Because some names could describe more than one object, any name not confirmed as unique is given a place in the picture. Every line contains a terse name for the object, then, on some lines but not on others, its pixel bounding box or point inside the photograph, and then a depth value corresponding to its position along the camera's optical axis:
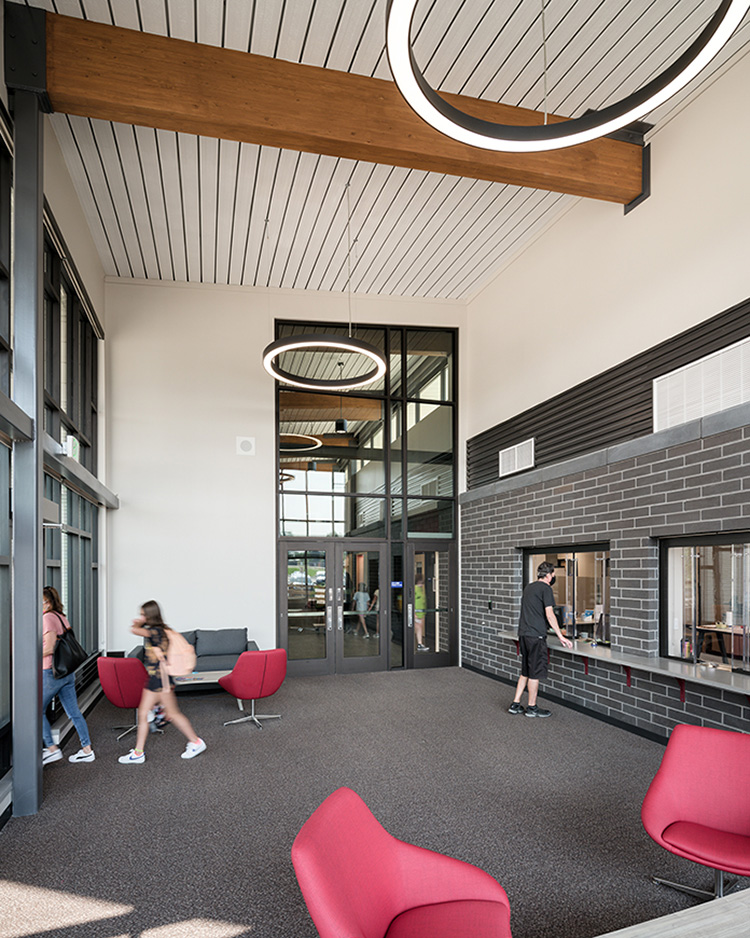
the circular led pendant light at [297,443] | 9.66
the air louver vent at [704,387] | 5.01
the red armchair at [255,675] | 6.19
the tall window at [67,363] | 6.08
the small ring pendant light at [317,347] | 7.20
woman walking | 5.15
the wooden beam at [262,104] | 4.61
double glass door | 9.38
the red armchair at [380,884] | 1.90
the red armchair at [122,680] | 5.91
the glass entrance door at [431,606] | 9.84
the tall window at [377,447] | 9.69
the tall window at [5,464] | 4.30
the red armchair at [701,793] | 2.89
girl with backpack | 5.34
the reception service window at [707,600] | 5.16
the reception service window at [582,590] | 6.74
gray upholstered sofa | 8.52
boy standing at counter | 6.59
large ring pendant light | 2.77
